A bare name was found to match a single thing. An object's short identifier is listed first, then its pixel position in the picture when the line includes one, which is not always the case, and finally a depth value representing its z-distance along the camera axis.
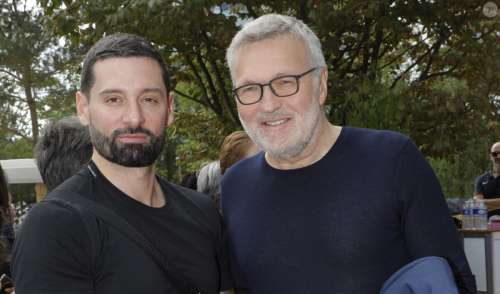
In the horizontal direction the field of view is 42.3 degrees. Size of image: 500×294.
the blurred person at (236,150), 4.47
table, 7.25
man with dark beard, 1.77
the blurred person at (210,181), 4.73
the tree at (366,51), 7.27
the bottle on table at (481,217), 7.41
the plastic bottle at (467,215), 7.52
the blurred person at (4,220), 4.00
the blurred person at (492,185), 8.33
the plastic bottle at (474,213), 7.45
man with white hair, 2.17
